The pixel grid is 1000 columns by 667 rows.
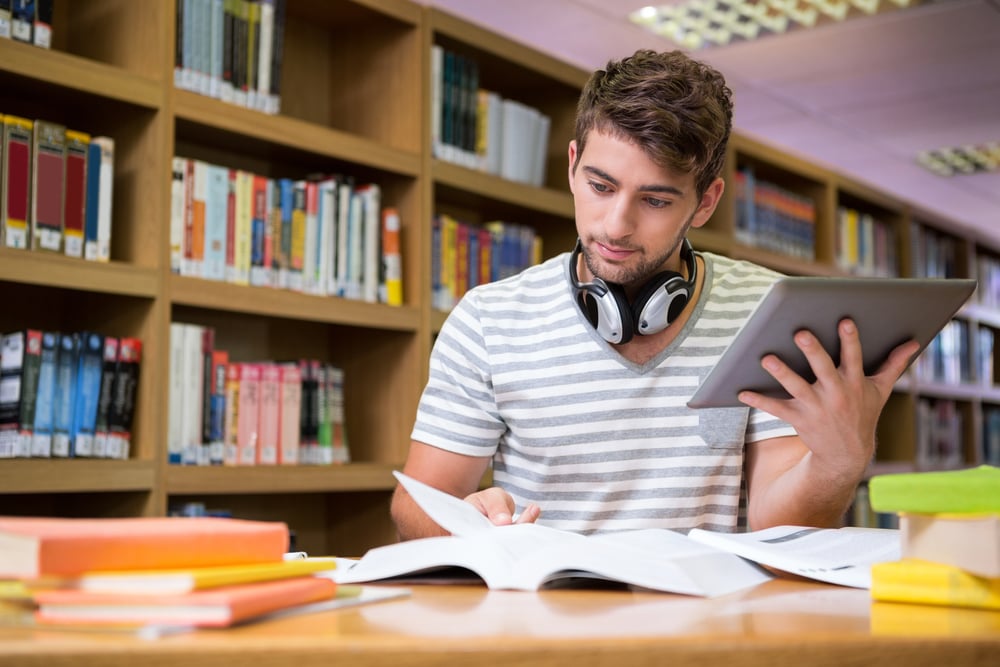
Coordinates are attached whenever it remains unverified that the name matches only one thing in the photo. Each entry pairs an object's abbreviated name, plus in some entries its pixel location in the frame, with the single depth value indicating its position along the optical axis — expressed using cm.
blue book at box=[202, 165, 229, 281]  224
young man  142
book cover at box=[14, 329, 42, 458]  191
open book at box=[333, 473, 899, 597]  81
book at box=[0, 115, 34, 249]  191
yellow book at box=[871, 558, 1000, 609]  77
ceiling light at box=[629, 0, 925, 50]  345
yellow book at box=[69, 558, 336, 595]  63
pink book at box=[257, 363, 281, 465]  238
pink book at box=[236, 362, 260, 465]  233
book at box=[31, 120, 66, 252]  195
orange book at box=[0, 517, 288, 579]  63
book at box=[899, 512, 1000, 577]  76
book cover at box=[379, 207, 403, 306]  264
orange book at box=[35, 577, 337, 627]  61
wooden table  55
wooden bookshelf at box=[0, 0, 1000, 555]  207
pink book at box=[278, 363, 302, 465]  243
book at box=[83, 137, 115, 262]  204
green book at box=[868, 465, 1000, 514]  77
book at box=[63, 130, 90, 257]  201
